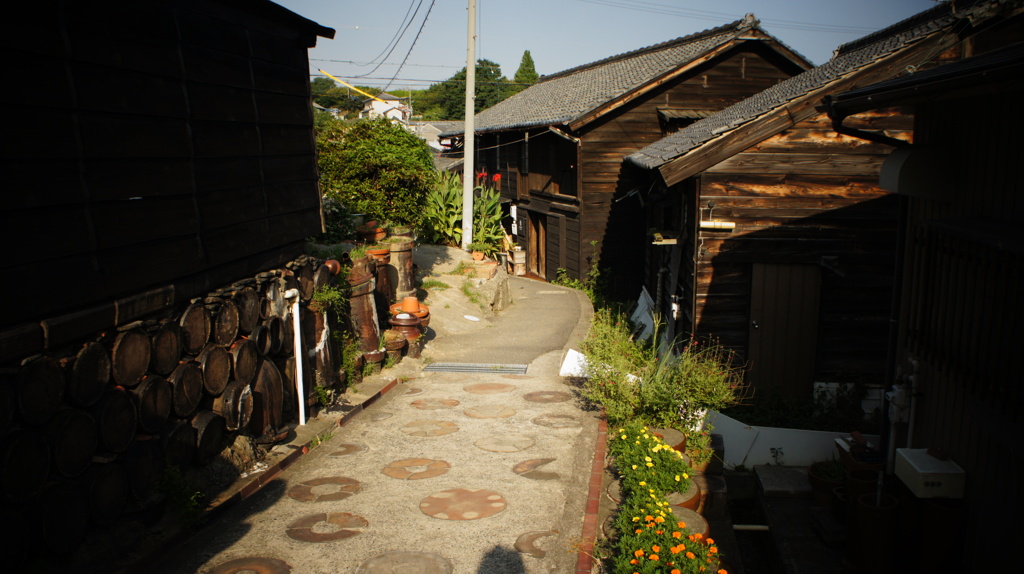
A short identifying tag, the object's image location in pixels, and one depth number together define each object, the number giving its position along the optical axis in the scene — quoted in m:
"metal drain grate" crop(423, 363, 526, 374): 10.74
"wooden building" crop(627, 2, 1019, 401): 9.01
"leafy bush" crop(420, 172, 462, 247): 20.45
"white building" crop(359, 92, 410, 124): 66.18
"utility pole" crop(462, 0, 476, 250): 18.03
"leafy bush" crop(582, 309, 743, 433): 7.31
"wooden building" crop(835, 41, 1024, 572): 4.18
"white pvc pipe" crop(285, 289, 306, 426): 7.46
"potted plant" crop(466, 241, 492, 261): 17.51
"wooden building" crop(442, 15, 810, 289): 17.17
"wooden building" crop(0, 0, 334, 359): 4.18
